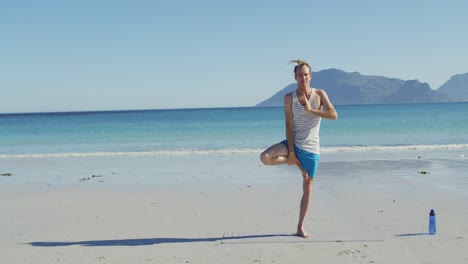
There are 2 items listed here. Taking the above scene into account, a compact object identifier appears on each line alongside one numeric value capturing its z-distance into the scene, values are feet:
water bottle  20.61
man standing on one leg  20.12
